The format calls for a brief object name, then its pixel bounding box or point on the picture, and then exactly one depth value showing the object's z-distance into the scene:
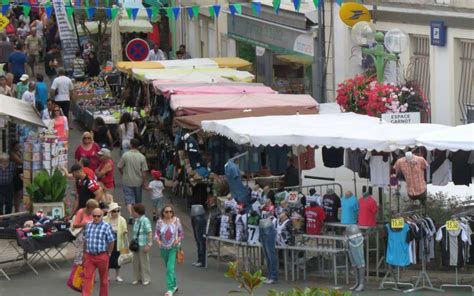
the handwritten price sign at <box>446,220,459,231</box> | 19.89
